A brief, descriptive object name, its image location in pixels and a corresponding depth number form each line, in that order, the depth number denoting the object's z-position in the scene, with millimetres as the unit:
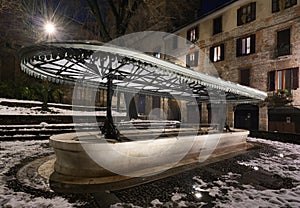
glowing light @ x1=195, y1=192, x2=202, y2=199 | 4004
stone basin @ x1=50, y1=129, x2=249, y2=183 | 4680
